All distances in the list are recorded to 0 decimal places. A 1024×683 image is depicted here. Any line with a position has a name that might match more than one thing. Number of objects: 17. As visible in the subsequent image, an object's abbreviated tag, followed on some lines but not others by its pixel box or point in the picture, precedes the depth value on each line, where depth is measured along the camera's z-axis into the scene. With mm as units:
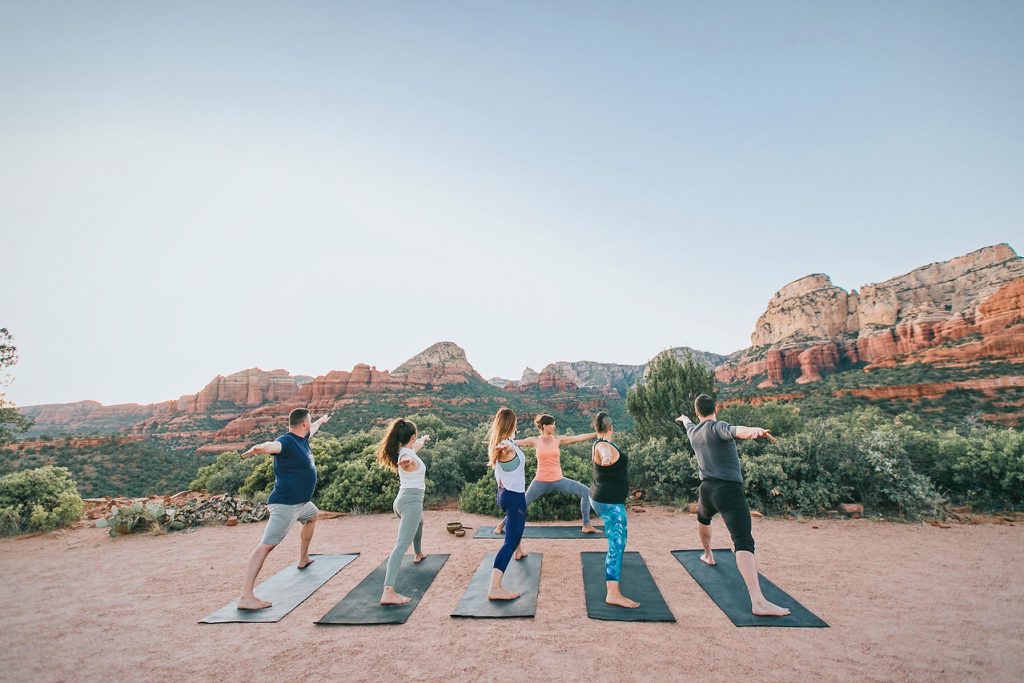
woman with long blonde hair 4766
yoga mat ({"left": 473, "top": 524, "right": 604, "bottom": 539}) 7410
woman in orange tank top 6361
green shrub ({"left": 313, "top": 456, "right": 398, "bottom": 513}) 10156
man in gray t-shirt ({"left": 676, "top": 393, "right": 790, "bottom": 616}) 4352
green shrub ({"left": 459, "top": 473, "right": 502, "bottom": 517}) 9508
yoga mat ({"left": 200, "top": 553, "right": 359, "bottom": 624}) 4723
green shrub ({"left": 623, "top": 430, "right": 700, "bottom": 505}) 9617
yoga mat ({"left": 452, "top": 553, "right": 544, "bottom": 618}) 4527
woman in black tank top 4668
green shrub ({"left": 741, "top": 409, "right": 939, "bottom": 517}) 8250
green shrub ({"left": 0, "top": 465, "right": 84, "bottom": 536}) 8805
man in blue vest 4883
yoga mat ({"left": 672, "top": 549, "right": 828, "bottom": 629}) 4211
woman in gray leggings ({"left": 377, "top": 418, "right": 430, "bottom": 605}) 5121
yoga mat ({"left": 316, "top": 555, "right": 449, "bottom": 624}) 4539
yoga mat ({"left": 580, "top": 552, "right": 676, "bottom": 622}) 4379
